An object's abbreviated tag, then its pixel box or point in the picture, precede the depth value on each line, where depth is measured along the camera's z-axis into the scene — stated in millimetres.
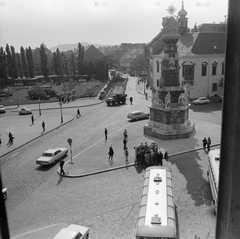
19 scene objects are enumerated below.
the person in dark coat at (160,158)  17047
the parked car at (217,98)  39012
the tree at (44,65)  81250
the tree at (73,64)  80775
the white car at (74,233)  9813
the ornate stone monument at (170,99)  22859
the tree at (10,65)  75062
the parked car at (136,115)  29797
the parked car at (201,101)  37375
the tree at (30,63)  80125
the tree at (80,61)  81188
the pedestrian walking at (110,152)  18531
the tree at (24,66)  80438
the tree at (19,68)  79375
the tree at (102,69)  74625
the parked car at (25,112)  36369
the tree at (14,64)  75338
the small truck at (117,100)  39641
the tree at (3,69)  70900
